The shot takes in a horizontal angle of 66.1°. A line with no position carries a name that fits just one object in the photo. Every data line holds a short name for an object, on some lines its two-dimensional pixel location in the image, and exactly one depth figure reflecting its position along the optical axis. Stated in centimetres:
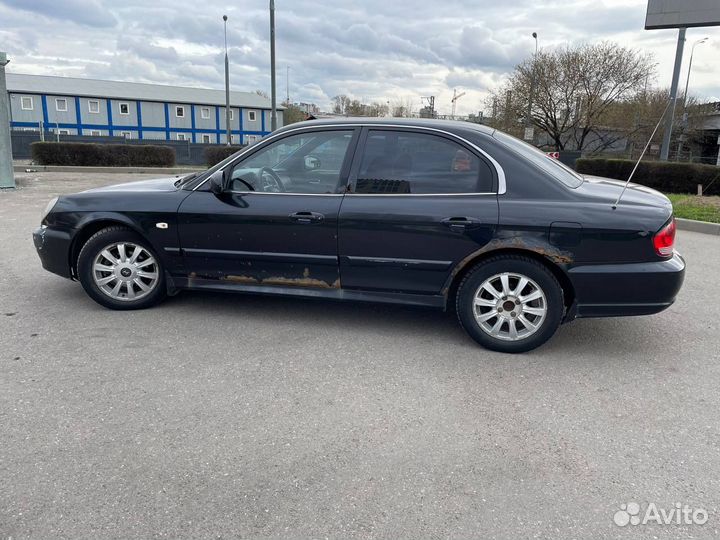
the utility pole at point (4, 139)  1309
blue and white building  5531
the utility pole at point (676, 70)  1579
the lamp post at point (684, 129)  3550
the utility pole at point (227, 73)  3080
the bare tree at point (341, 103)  8231
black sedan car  390
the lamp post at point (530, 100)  2944
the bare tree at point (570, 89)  2858
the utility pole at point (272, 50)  1818
